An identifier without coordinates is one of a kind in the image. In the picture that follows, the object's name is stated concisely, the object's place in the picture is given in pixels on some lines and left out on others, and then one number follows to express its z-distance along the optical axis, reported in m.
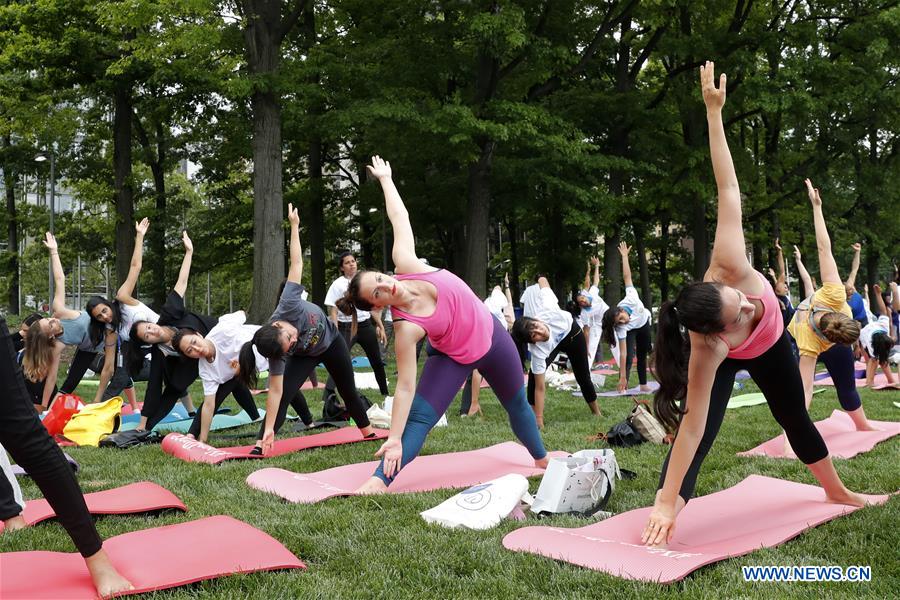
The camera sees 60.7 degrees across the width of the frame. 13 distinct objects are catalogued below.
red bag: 7.96
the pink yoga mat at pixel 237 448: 6.76
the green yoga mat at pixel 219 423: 8.90
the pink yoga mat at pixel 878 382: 11.20
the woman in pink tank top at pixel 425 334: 4.90
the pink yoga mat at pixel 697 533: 3.57
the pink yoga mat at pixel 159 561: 3.32
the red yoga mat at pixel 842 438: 6.31
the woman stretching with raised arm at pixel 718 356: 3.57
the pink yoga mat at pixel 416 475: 5.39
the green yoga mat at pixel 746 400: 9.50
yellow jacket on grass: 7.92
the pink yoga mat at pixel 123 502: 4.67
